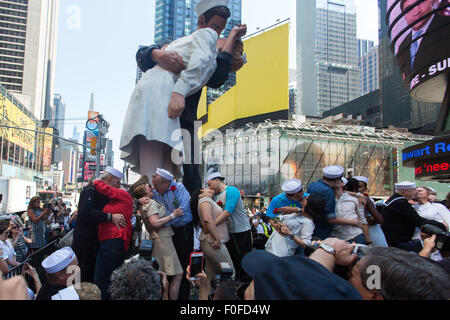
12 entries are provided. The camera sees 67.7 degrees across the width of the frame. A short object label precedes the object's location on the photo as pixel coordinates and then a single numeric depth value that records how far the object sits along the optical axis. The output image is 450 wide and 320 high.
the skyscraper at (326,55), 149.25
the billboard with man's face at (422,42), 18.14
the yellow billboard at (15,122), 35.83
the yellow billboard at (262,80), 26.51
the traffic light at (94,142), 18.44
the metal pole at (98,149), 15.38
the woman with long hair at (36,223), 8.58
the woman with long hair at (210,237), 3.68
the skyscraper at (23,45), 94.31
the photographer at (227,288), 1.89
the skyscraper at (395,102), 55.38
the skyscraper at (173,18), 108.12
